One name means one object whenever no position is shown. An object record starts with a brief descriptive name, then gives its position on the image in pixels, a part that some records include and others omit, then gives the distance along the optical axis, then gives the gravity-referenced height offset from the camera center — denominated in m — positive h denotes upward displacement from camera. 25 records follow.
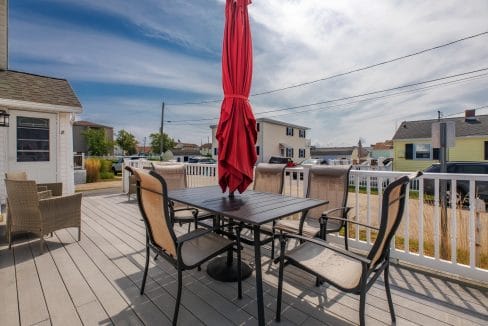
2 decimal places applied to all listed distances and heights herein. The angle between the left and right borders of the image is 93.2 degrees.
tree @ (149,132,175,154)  41.41 +3.29
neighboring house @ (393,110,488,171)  15.26 +1.11
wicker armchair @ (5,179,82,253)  2.81 -0.63
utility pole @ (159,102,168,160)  21.40 +3.95
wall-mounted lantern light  4.77 +0.87
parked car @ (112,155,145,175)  16.33 -0.51
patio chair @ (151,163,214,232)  3.85 -0.26
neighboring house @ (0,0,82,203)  5.59 +0.85
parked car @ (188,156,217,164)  25.06 -0.03
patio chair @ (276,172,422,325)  1.38 -0.74
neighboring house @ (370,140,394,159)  42.00 +2.36
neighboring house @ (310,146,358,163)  44.94 +1.52
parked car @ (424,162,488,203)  6.41 -0.32
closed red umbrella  2.30 +0.59
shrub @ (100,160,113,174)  12.03 -0.33
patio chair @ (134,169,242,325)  1.60 -0.60
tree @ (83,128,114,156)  24.27 +1.90
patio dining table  1.70 -0.44
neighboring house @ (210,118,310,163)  24.41 +2.27
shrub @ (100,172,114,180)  12.01 -0.82
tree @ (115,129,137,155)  36.29 +3.16
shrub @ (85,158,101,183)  10.81 -0.48
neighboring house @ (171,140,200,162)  53.69 +1.85
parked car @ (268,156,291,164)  18.34 -0.05
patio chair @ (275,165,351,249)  2.52 -0.46
